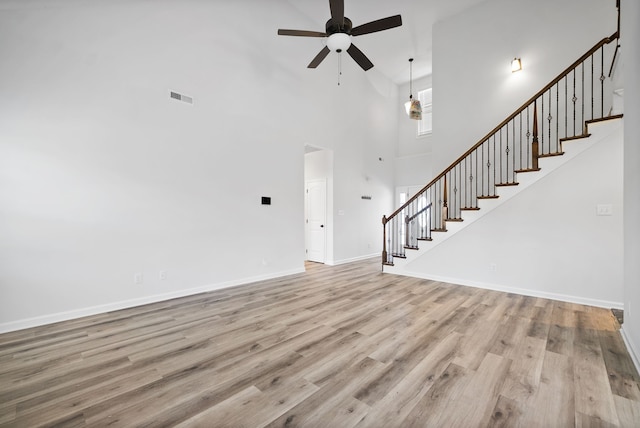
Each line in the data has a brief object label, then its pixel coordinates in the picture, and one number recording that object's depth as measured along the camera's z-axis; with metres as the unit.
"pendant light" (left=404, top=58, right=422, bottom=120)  6.46
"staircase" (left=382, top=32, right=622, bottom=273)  3.96
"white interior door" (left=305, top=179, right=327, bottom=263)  6.70
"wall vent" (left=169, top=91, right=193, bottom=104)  3.95
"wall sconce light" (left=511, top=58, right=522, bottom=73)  5.09
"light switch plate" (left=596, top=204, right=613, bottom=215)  3.52
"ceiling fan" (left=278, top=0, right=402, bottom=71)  3.14
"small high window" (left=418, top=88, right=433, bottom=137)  8.25
